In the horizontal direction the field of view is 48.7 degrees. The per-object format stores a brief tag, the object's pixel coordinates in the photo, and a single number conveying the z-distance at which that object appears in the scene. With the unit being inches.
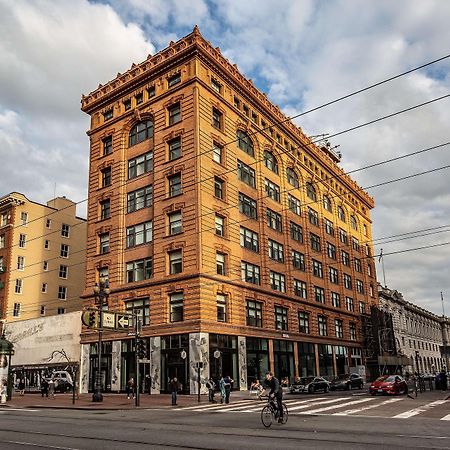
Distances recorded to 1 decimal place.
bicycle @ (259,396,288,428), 684.1
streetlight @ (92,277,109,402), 1237.1
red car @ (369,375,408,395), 1355.8
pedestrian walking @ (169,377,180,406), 1162.6
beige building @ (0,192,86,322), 2357.3
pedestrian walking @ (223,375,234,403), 1190.3
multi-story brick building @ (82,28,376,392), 1547.7
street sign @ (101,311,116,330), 1254.3
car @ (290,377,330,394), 1505.9
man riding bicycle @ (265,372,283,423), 699.4
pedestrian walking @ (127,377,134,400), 1412.4
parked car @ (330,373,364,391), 1690.1
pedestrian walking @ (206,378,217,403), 1231.5
